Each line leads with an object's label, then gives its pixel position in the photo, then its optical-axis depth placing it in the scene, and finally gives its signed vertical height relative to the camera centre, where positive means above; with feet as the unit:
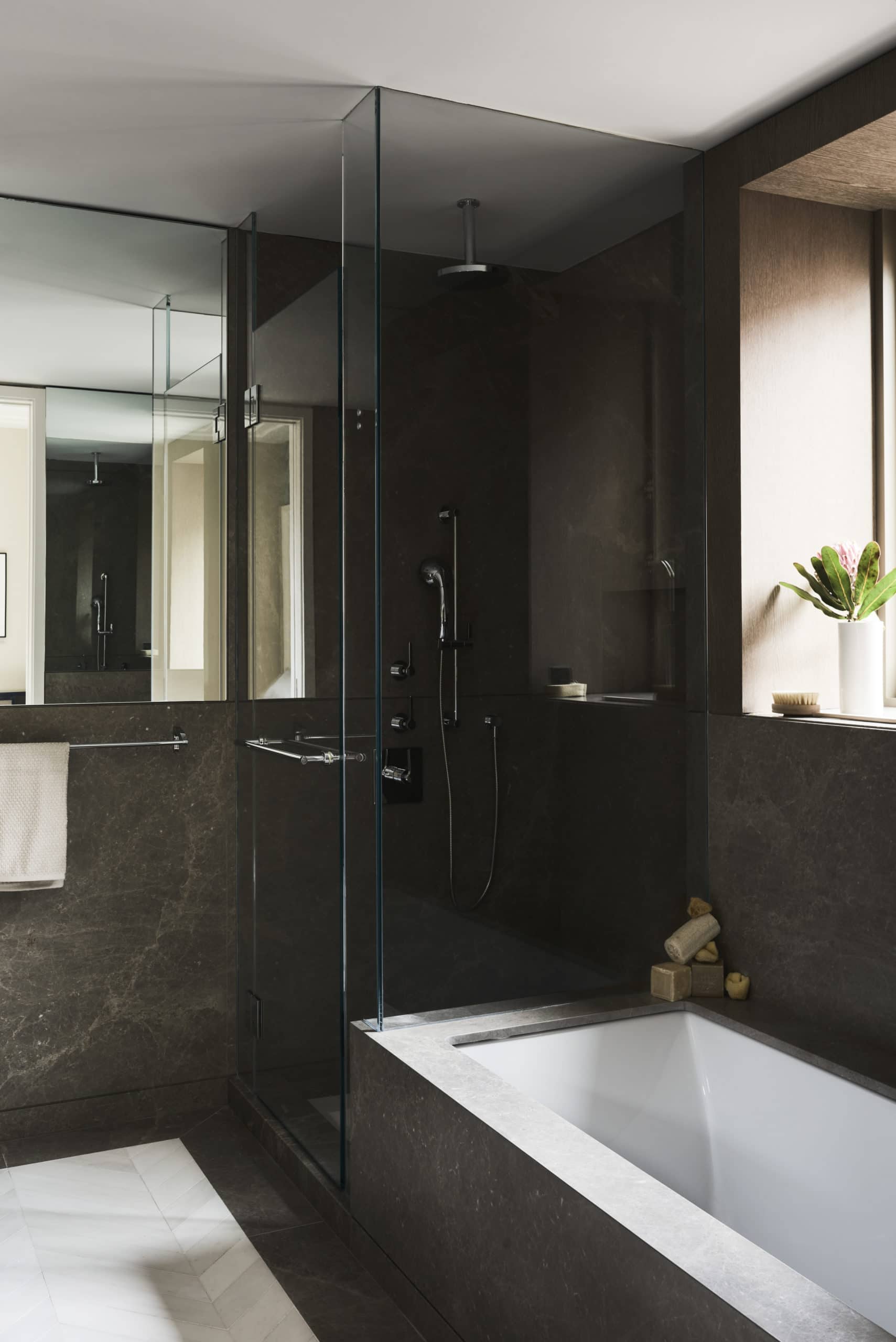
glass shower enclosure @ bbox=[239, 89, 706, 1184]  8.29 +0.67
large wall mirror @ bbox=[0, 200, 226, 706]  10.31 +1.89
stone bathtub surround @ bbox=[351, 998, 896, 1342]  4.91 -2.74
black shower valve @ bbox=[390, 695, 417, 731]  8.27 -0.43
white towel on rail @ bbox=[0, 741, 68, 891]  10.15 -1.36
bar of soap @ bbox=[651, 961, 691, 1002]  8.85 -2.48
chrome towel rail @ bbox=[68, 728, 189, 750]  10.57 -0.76
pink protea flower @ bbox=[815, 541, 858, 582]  8.57 +0.77
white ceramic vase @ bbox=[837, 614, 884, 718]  8.46 -0.05
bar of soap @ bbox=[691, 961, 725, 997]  8.96 -2.50
